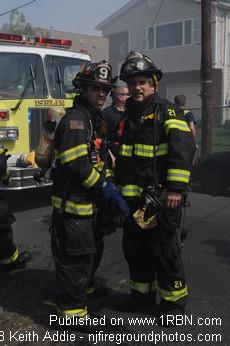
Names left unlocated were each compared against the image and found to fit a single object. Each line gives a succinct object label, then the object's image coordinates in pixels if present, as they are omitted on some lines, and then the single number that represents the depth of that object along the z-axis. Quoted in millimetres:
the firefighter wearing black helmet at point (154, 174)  3188
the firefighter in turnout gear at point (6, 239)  4148
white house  22828
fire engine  6469
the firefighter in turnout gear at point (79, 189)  3129
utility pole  9719
